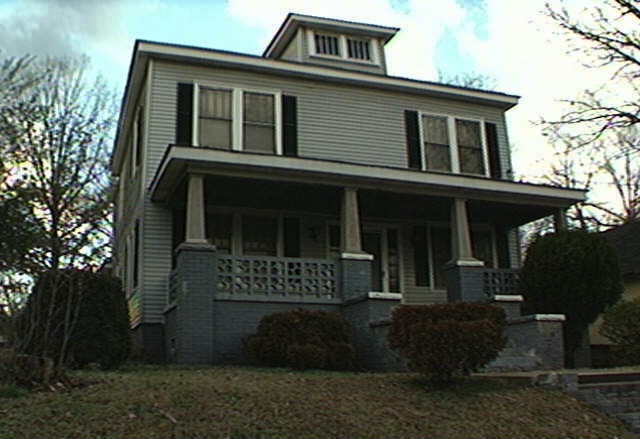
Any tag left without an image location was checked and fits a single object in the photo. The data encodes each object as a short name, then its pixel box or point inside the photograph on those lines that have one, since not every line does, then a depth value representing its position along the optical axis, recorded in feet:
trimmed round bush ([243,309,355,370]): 34.76
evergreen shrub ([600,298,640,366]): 39.60
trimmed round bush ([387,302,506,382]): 27.48
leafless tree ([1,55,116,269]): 74.69
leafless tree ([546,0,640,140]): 55.21
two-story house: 40.63
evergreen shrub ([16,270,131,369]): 31.63
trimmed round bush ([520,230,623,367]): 42.78
